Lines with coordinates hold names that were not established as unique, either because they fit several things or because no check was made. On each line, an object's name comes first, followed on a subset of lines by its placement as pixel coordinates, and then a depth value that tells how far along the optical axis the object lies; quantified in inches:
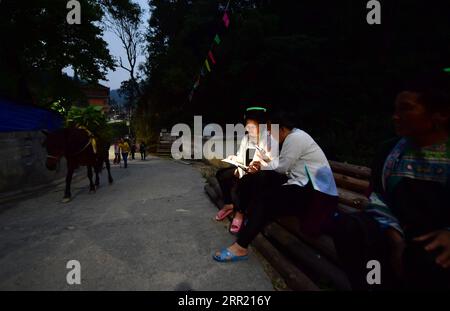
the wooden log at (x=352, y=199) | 136.6
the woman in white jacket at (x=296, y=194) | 106.3
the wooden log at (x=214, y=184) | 235.1
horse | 250.0
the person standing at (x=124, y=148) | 584.1
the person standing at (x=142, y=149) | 851.6
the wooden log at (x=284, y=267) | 97.5
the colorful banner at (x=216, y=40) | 295.4
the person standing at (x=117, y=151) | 680.9
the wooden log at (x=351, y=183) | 147.6
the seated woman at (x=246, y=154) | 154.0
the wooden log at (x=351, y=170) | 152.8
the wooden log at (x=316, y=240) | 99.7
